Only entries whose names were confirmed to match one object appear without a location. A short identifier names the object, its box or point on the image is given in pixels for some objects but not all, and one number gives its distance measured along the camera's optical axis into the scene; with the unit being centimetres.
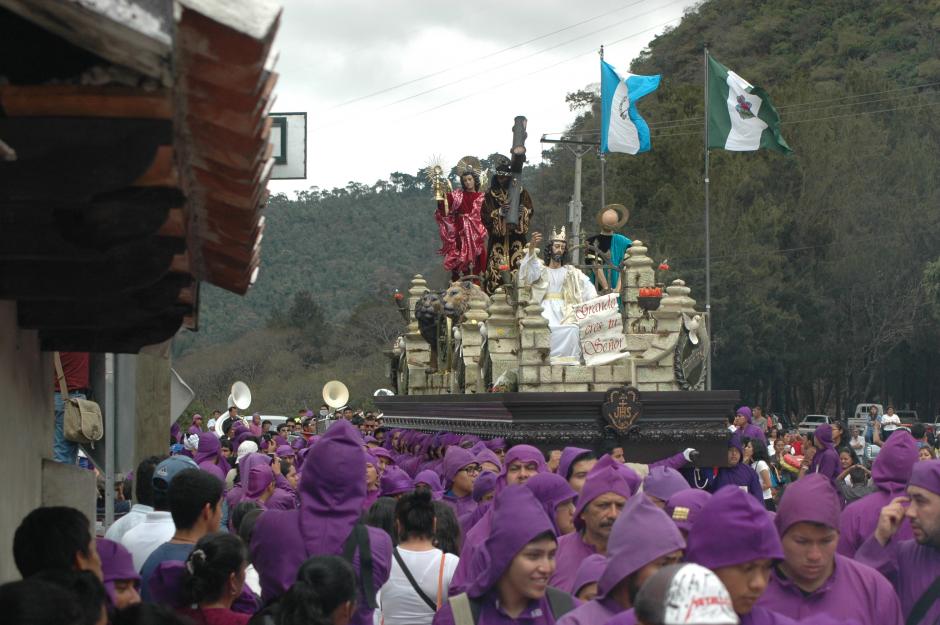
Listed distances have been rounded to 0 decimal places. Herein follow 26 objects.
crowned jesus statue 1864
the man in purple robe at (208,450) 1334
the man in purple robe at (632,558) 499
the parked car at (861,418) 4282
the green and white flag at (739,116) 3147
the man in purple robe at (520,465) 974
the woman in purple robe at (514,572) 566
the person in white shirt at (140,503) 785
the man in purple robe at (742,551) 476
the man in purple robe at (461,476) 1070
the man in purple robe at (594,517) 723
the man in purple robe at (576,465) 955
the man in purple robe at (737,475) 1532
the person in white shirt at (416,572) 691
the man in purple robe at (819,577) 562
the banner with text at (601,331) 1750
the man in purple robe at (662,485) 820
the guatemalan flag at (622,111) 2941
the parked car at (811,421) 5206
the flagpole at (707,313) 1894
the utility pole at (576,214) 2320
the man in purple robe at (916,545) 677
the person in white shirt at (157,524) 729
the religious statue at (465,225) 2408
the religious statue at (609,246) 2041
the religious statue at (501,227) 2281
